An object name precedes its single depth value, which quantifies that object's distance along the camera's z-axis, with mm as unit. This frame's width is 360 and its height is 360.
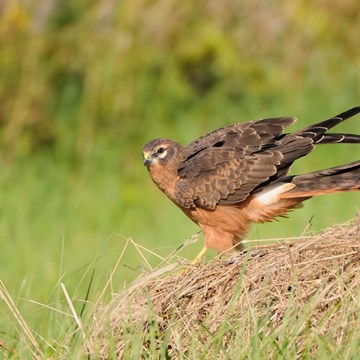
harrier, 12680
